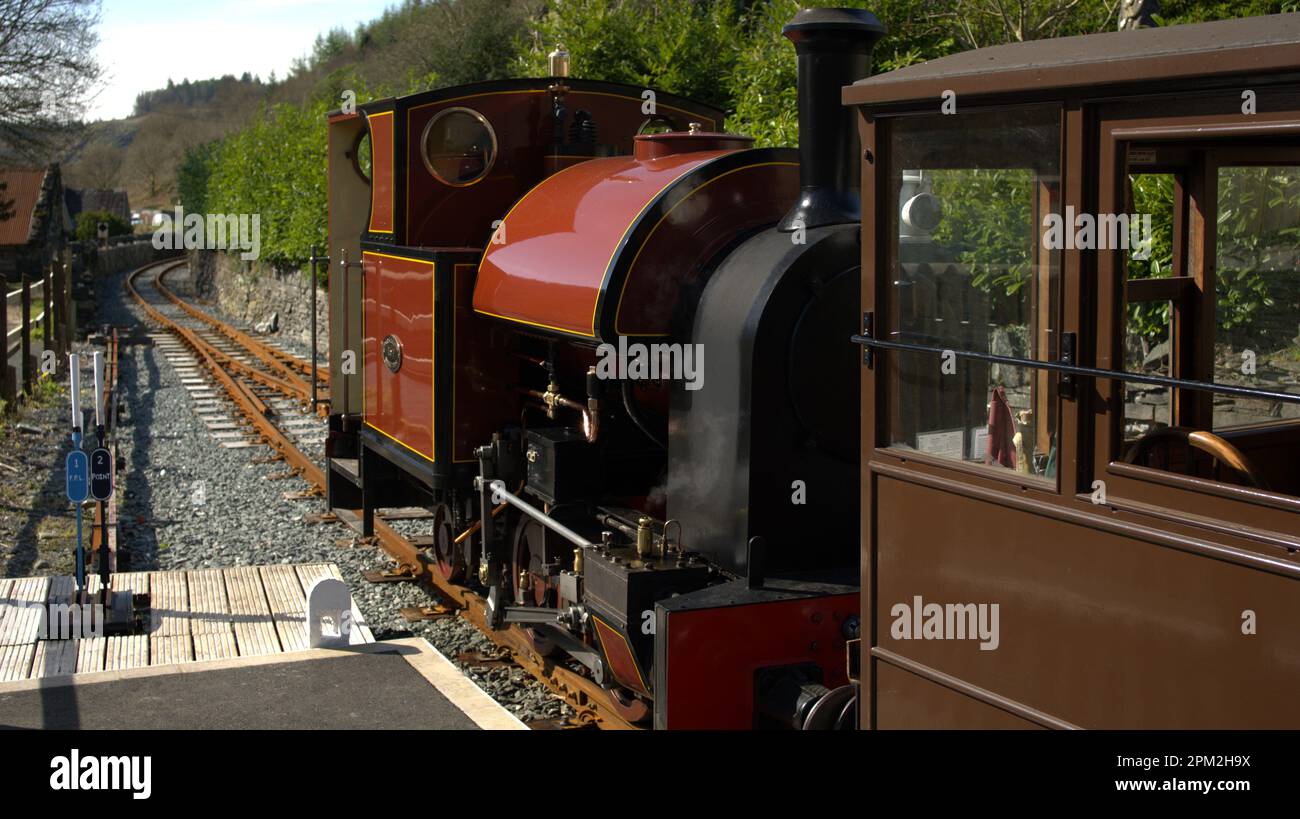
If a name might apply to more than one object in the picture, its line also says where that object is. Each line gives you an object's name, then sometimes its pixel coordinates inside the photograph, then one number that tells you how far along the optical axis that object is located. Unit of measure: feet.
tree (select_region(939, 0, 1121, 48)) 37.86
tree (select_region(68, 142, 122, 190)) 325.01
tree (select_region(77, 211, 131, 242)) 205.61
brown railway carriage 9.30
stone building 142.61
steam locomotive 15.99
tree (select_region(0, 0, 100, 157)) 108.99
